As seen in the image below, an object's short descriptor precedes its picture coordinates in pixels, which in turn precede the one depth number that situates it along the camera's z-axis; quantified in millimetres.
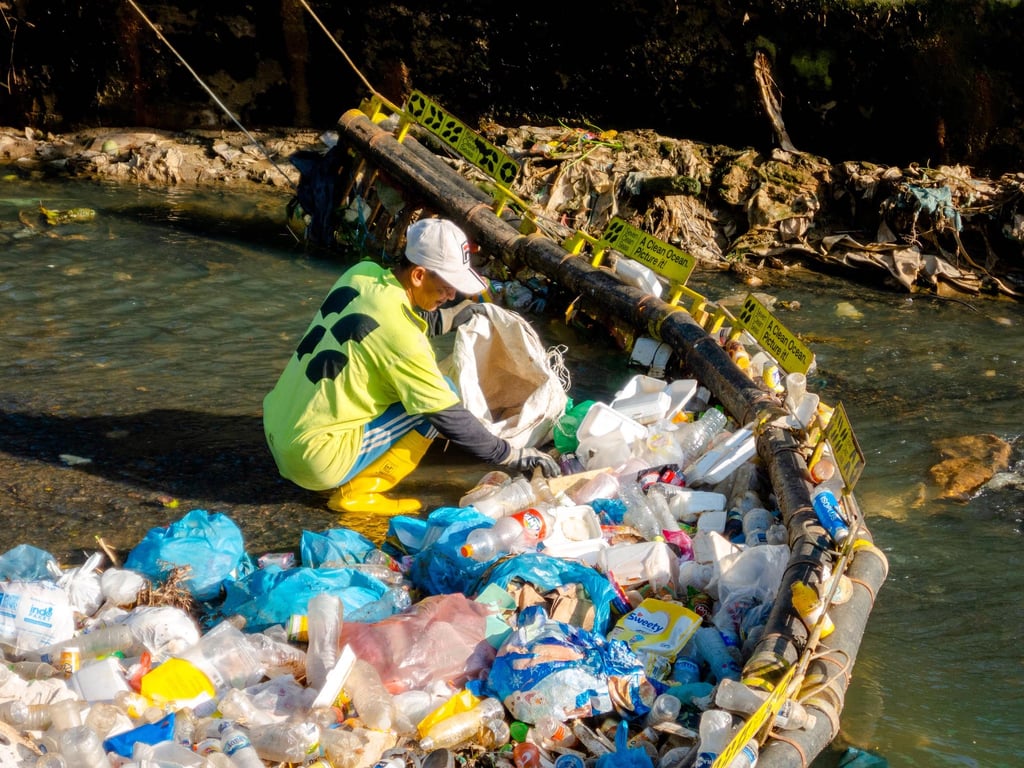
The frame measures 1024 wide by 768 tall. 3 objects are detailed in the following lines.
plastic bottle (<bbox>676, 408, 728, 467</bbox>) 5508
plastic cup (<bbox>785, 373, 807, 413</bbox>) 5504
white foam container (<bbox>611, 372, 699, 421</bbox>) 5891
